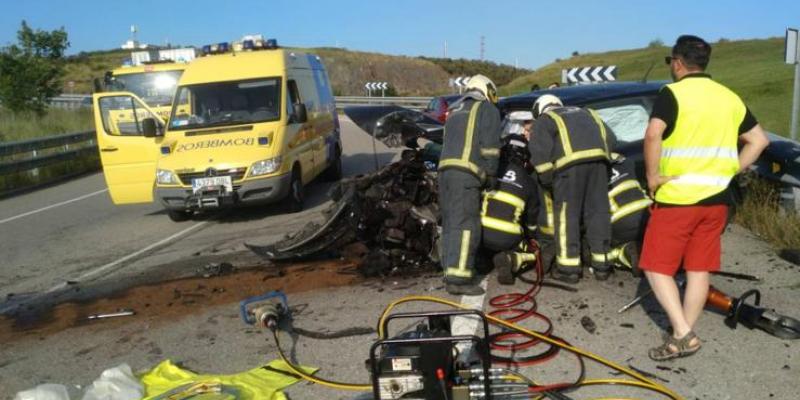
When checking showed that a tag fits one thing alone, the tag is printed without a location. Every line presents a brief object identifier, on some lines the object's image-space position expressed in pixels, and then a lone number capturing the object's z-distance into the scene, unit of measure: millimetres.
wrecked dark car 6535
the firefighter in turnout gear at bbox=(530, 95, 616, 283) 5641
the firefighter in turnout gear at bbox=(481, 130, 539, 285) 5840
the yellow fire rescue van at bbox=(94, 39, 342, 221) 9508
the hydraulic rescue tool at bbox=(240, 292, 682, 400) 3172
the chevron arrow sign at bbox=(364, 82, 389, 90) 43412
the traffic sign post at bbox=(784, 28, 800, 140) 10531
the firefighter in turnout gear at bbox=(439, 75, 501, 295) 5645
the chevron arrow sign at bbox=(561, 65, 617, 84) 20656
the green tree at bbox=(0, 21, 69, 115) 24078
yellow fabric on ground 4031
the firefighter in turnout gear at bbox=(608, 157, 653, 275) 5812
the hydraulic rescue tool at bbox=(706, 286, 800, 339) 4363
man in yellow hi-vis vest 4070
